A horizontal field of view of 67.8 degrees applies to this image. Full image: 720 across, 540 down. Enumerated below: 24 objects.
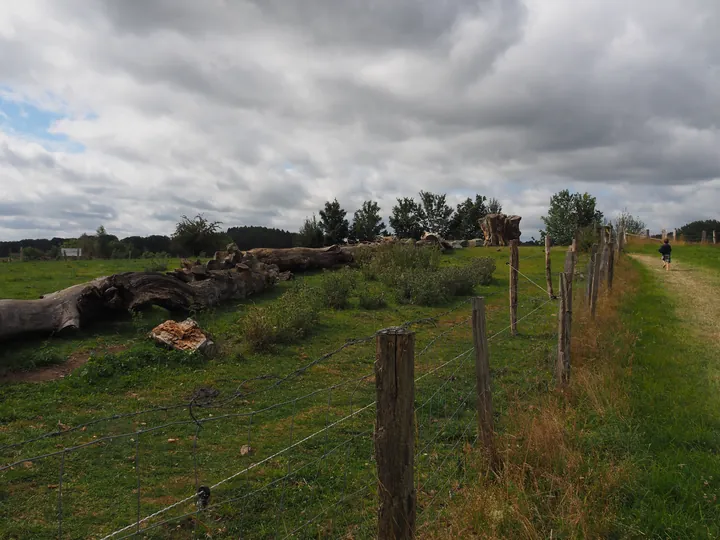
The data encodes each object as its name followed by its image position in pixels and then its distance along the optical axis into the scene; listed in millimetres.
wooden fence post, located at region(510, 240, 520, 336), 10844
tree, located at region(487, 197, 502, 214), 59281
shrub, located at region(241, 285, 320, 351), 9422
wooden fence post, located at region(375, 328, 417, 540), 2795
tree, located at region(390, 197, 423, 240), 58281
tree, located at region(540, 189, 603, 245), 44750
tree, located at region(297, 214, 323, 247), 41750
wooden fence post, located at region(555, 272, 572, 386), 6215
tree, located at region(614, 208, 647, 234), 52188
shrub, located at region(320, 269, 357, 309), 13625
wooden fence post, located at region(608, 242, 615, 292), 14353
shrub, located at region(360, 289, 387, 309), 13688
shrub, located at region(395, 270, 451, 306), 14445
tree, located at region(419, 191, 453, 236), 58188
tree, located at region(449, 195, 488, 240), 57556
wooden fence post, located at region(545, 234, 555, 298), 13031
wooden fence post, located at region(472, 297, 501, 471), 4320
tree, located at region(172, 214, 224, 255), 33750
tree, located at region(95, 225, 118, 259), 42562
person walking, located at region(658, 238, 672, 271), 22844
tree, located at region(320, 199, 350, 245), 52156
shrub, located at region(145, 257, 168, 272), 20922
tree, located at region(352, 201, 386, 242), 52656
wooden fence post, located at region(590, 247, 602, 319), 9930
